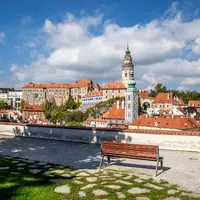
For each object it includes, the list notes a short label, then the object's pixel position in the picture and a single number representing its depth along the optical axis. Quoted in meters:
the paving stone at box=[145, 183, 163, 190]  6.06
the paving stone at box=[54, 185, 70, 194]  5.60
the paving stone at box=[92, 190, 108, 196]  5.48
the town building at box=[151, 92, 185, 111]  98.15
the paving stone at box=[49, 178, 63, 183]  6.44
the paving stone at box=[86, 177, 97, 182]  6.63
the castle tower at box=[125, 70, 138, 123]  78.41
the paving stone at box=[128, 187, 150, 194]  5.65
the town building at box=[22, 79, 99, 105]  138.10
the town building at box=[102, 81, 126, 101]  116.00
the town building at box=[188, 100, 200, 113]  98.79
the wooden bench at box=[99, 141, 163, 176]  7.69
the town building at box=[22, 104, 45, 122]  112.34
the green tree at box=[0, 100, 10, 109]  133.88
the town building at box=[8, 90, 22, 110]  157.50
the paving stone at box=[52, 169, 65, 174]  7.54
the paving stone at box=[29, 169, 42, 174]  7.50
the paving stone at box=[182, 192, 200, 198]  5.56
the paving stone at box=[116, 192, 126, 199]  5.30
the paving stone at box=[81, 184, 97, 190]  5.89
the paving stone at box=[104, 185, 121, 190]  5.91
